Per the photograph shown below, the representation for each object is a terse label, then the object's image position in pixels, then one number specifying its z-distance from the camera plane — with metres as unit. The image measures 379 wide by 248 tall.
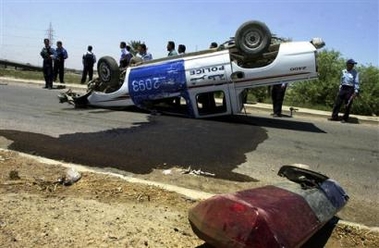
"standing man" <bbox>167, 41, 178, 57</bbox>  14.52
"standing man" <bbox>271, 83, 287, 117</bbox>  13.04
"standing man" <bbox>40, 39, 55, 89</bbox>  19.02
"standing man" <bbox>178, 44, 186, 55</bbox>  14.77
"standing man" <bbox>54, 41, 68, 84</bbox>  20.69
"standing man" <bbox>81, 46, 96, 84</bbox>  20.47
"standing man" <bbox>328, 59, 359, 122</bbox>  13.07
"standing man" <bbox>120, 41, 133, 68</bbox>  17.05
